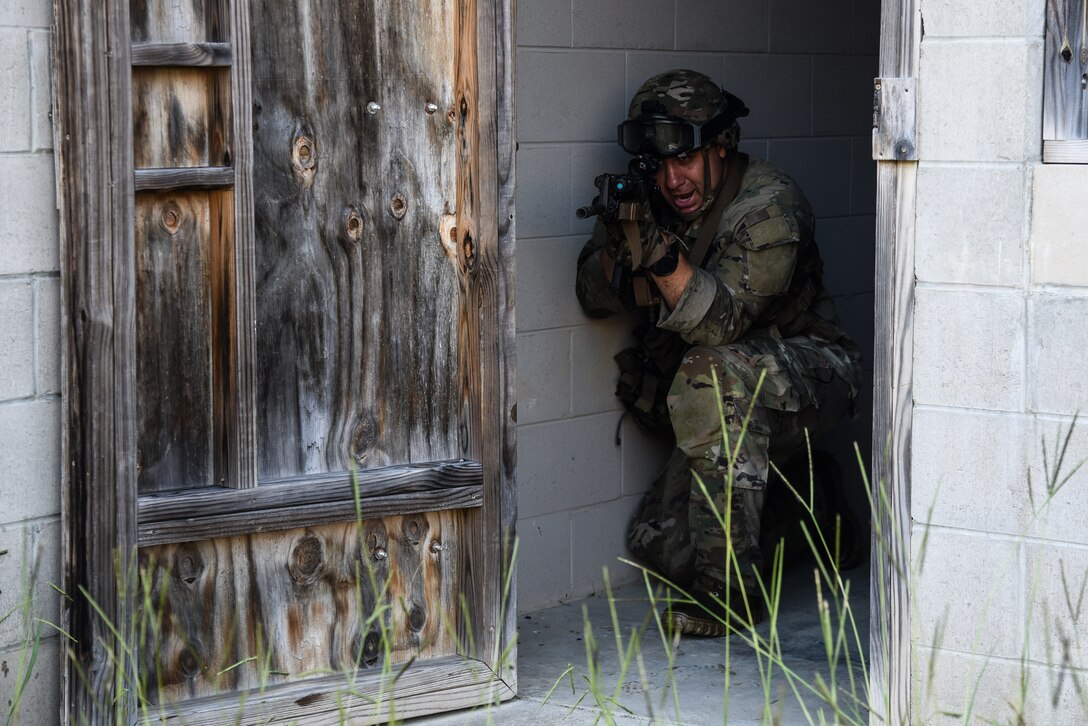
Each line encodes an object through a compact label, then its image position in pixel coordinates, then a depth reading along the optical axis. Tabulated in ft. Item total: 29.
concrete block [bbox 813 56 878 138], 17.01
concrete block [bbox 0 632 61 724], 8.52
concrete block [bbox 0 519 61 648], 8.44
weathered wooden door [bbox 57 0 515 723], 8.61
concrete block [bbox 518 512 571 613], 13.73
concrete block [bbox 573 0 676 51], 13.76
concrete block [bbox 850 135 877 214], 17.54
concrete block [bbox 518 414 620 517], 13.73
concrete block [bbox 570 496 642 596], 14.38
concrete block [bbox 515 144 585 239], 13.47
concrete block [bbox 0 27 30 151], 8.20
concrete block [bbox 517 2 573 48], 13.14
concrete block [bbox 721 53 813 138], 15.75
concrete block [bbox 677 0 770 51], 14.98
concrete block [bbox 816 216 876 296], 17.16
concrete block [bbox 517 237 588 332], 13.48
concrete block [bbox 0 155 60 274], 8.30
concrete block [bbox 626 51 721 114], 14.39
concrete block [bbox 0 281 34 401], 8.34
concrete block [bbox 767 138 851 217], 16.55
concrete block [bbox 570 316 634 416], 14.21
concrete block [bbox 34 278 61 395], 8.48
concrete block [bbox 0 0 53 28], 8.16
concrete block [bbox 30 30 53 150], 8.32
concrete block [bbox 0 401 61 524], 8.41
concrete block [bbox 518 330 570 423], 13.56
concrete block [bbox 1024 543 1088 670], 8.75
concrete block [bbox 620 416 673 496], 14.92
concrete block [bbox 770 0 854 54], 16.28
